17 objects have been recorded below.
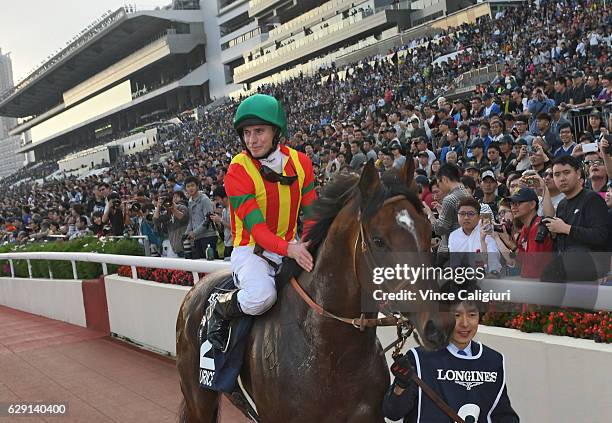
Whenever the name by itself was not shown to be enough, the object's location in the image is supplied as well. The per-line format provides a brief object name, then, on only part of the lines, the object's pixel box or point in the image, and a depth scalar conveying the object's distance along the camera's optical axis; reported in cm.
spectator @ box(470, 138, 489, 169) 795
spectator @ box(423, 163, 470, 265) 470
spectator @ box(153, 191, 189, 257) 834
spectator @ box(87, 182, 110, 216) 1388
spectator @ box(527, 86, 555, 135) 909
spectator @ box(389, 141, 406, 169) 874
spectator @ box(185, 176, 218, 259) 809
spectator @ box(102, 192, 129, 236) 1136
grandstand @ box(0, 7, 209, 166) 6612
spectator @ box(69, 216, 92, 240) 1348
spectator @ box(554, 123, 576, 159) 709
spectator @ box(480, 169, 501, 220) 594
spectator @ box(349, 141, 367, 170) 996
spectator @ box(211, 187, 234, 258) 762
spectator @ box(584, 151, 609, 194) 477
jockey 298
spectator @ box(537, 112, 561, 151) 755
